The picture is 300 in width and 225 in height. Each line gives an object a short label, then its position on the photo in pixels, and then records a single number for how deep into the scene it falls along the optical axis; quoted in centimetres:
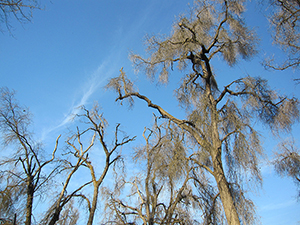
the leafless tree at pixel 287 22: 512
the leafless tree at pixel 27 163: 727
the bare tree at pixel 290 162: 1059
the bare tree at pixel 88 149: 823
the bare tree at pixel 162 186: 570
